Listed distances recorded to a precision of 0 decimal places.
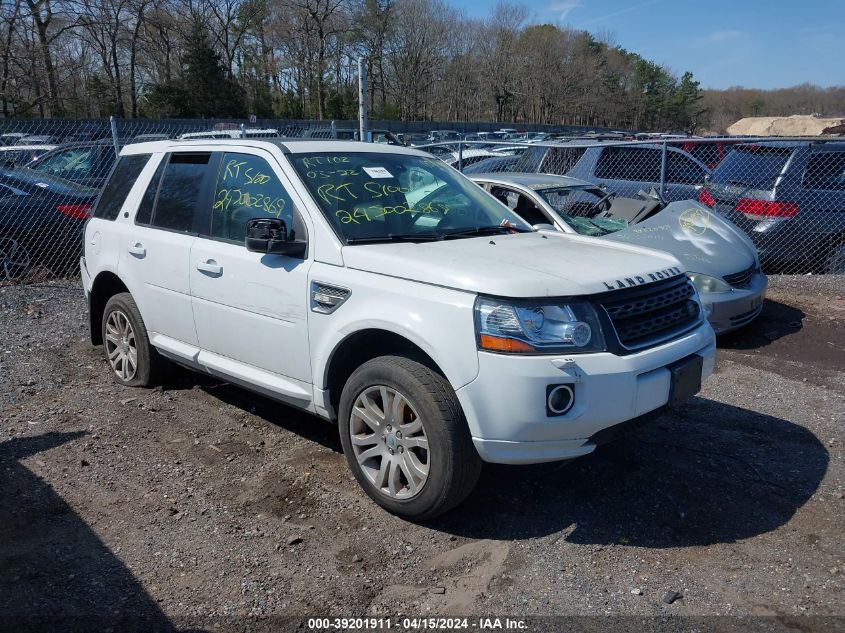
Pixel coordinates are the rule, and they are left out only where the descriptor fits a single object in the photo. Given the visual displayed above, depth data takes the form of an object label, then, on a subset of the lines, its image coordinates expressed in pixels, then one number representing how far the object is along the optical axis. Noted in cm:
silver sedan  641
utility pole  907
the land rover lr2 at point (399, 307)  309
